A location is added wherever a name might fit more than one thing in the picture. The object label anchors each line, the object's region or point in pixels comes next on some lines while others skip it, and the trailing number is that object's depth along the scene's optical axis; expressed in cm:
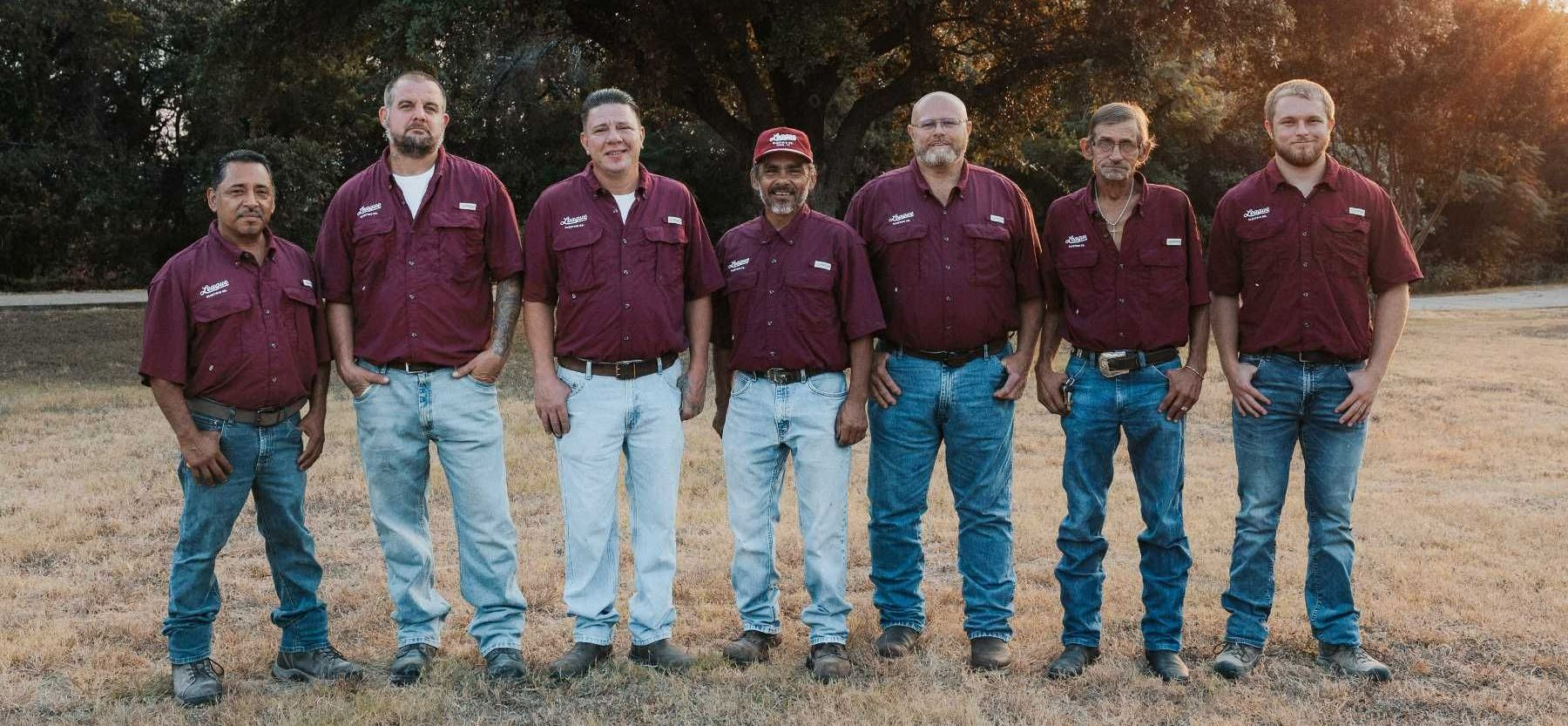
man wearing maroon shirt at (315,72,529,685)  454
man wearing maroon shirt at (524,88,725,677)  462
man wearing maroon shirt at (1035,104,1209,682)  458
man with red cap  469
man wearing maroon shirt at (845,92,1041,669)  470
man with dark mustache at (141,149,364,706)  435
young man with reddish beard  454
